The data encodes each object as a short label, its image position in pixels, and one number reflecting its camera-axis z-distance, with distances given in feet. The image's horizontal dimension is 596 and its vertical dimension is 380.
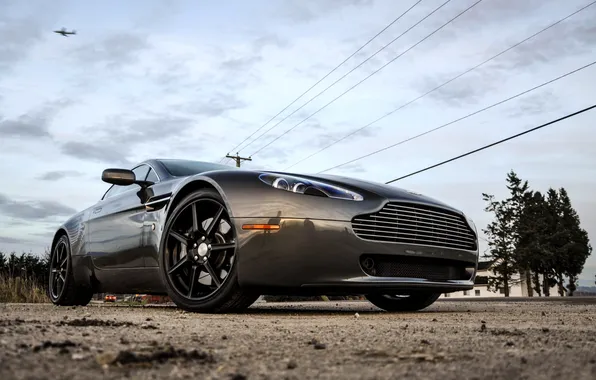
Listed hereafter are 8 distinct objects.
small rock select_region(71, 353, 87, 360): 5.50
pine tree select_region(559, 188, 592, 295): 214.28
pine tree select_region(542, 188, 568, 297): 205.53
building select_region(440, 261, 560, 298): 207.27
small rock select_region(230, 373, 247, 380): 4.73
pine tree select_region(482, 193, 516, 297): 198.29
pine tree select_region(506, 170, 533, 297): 196.95
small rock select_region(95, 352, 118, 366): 5.28
